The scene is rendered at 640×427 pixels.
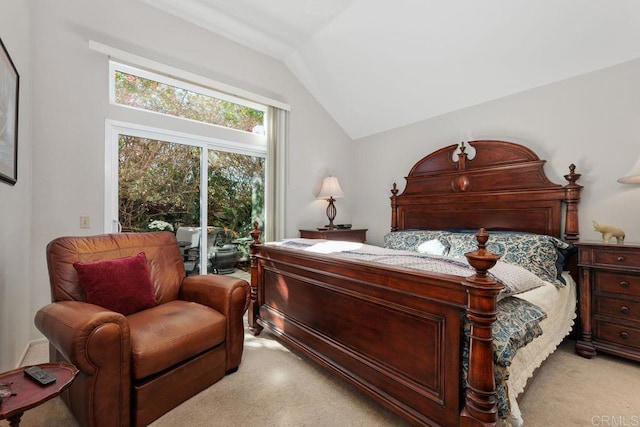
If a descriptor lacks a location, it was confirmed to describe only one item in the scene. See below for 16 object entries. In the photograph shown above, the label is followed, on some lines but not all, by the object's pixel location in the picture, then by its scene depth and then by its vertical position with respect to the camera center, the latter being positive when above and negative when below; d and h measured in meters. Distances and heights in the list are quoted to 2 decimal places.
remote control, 1.07 -0.63
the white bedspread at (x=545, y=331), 1.36 -0.76
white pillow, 2.99 -0.37
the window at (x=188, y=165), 2.87 +0.52
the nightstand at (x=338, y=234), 3.84 -0.31
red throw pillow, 1.73 -0.46
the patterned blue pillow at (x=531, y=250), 2.34 -0.33
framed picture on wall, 1.70 +0.57
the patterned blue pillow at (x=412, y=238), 3.18 -0.31
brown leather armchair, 1.34 -0.67
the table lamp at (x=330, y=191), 4.11 +0.29
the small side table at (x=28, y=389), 0.93 -0.64
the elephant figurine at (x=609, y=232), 2.29 -0.16
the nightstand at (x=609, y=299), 2.15 -0.67
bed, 1.18 -0.52
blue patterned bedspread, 1.21 -0.50
